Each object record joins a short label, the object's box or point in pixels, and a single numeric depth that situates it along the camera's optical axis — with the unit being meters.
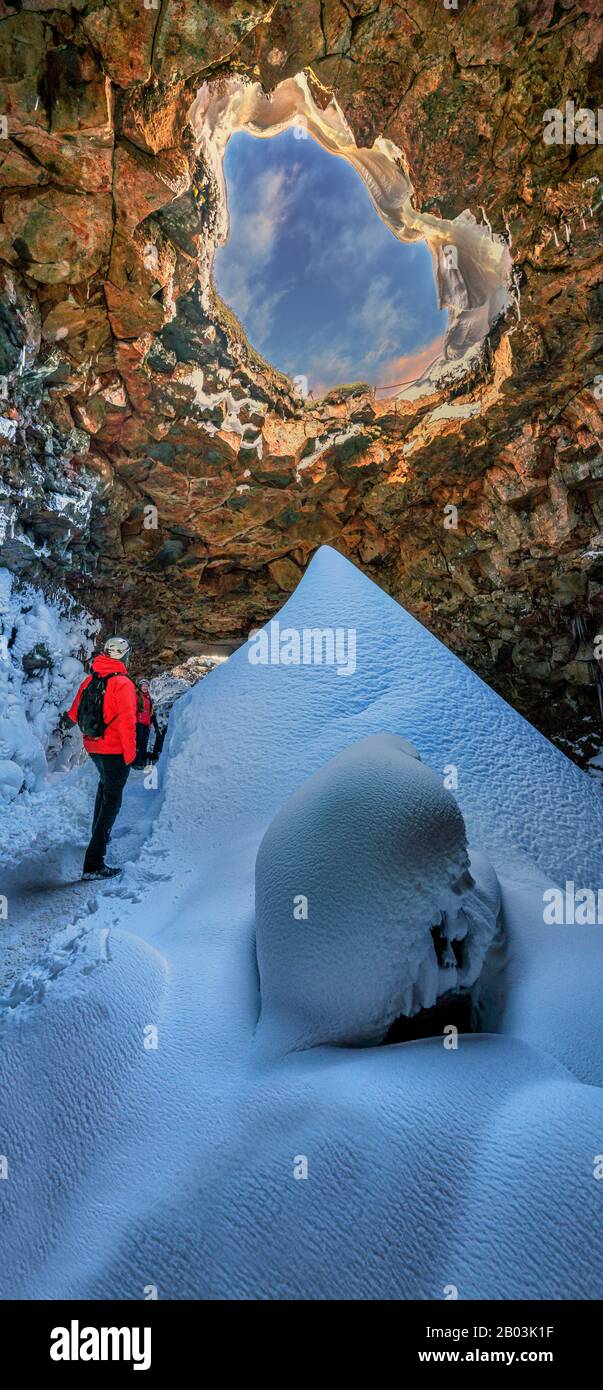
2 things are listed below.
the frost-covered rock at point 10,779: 3.29
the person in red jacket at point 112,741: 2.67
